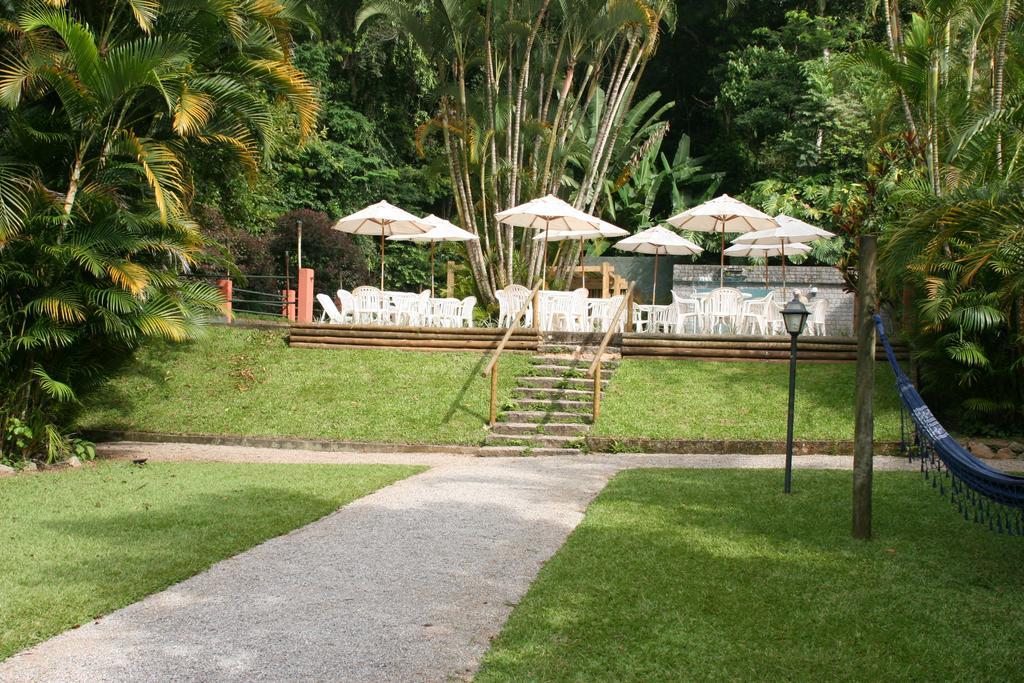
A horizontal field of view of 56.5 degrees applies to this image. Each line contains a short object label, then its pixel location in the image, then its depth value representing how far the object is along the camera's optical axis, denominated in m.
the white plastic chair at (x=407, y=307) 16.80
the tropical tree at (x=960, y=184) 11.06
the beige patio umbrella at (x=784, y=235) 17.27
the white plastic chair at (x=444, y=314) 16.89
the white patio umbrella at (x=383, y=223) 17.08
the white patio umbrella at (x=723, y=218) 16.55
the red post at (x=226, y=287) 18.07
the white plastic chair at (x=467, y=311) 16.91
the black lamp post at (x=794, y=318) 8.76
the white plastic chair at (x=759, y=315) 15.83
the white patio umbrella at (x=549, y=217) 16.05
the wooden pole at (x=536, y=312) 15.32
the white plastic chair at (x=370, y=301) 16.70
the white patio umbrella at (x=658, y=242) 18.05
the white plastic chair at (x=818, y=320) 15.83
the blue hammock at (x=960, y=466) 5.71
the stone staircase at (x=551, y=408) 11.92
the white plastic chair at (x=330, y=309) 16.36
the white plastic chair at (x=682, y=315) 16.17
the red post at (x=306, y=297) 18.16
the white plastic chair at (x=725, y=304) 15.84
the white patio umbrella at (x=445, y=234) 17.73
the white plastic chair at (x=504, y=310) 16.48
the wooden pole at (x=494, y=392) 12.71
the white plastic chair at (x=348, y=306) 16.59
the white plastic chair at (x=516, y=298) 16.55
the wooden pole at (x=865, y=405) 6.53
